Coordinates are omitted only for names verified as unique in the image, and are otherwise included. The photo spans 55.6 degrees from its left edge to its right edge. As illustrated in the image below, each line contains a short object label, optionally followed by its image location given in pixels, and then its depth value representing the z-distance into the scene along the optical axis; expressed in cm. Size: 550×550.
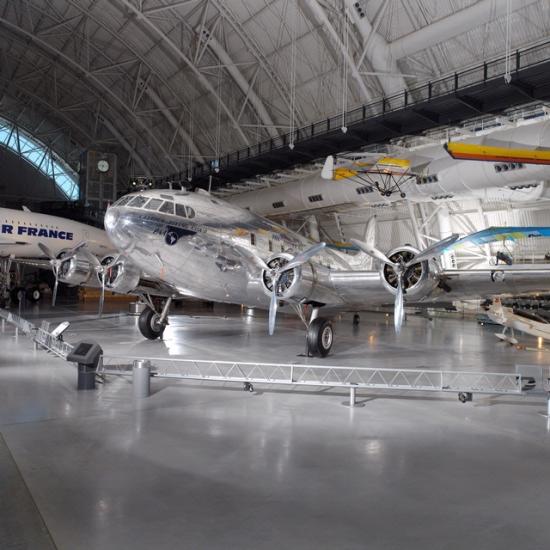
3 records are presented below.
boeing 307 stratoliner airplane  1237
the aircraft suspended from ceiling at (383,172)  2269
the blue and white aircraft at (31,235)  2950
